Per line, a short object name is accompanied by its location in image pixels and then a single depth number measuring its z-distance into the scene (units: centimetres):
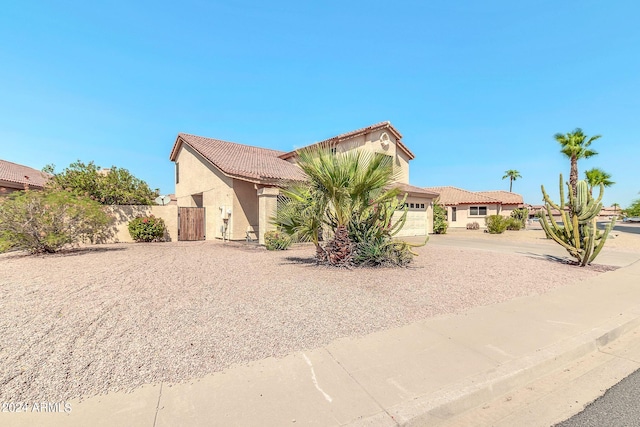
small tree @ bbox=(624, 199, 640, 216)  6252
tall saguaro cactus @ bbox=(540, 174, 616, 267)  978
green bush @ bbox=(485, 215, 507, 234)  2439
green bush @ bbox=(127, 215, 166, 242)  1566
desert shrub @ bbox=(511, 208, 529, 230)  3449
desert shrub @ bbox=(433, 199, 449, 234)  2492
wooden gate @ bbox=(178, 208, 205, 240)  1723
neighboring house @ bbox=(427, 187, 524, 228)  3488
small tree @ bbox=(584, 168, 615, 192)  3569
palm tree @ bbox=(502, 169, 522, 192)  6619
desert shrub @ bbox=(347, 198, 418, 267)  865
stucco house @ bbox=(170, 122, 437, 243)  1560
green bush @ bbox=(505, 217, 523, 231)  2774
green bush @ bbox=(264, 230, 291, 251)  1295
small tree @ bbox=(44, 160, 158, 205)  1581
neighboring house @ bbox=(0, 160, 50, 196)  2158
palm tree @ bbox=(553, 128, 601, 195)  2577
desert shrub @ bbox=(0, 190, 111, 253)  1024
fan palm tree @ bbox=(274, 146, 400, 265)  820
